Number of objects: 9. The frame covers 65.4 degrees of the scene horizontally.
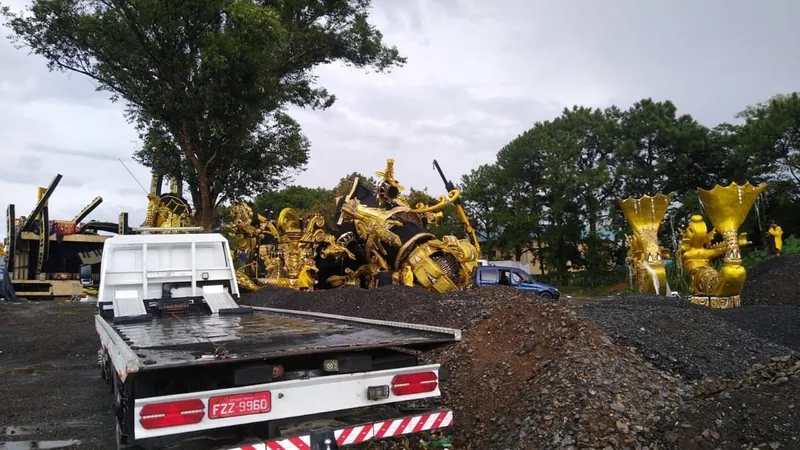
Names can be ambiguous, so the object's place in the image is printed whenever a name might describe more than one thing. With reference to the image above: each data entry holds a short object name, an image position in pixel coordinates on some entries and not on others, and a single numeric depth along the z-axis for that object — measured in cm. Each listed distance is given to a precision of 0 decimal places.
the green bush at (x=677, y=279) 2291
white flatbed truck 378
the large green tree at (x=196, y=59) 1783
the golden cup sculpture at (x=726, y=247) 1488
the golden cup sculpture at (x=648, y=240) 1644
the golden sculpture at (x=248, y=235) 2111
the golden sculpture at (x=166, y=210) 2230
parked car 2349
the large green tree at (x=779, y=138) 3155
